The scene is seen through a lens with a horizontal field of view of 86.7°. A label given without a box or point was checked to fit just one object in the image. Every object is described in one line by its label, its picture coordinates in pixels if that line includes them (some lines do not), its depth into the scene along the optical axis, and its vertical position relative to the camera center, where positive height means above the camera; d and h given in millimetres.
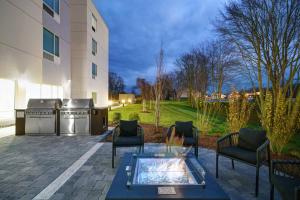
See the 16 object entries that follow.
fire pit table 1535 -918
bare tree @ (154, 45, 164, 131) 5727 +666
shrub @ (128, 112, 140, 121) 6969 -764
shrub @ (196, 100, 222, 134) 5645 -876
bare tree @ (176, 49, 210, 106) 15297 +3590
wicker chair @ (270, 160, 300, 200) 1559 -921
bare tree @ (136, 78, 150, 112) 16276 +945
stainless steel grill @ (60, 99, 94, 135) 5545 -680
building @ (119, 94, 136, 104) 30346 +178
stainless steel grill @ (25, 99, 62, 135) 5534 -753
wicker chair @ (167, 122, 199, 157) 3381 -826
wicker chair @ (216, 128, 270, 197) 2420 -871
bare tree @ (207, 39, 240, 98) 6137 +1466
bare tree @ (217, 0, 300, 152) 4680 +1898
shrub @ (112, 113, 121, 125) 7466 -857
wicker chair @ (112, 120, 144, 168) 3268 -832
